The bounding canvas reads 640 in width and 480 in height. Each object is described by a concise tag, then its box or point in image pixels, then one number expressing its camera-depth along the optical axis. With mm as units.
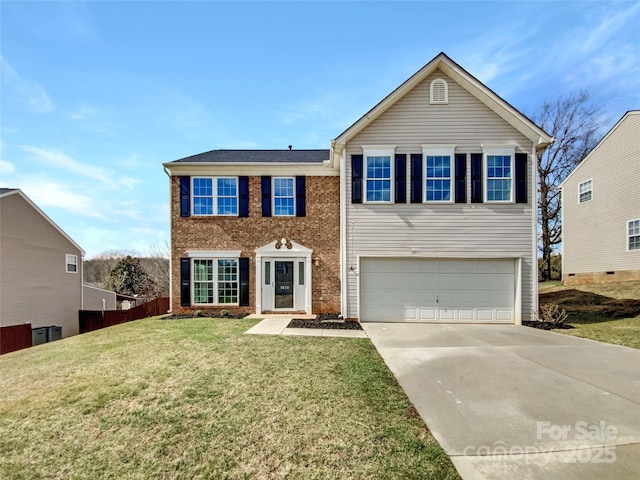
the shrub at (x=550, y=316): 9633
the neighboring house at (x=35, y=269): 13648
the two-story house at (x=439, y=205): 10117
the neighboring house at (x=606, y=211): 14859
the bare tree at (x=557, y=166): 23500
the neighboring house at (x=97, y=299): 18797
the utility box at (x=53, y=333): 15414
